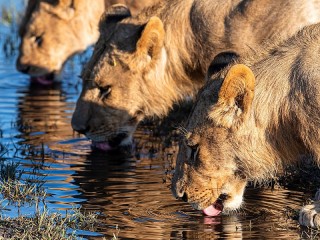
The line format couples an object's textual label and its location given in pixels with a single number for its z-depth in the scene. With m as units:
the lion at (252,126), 15.77
